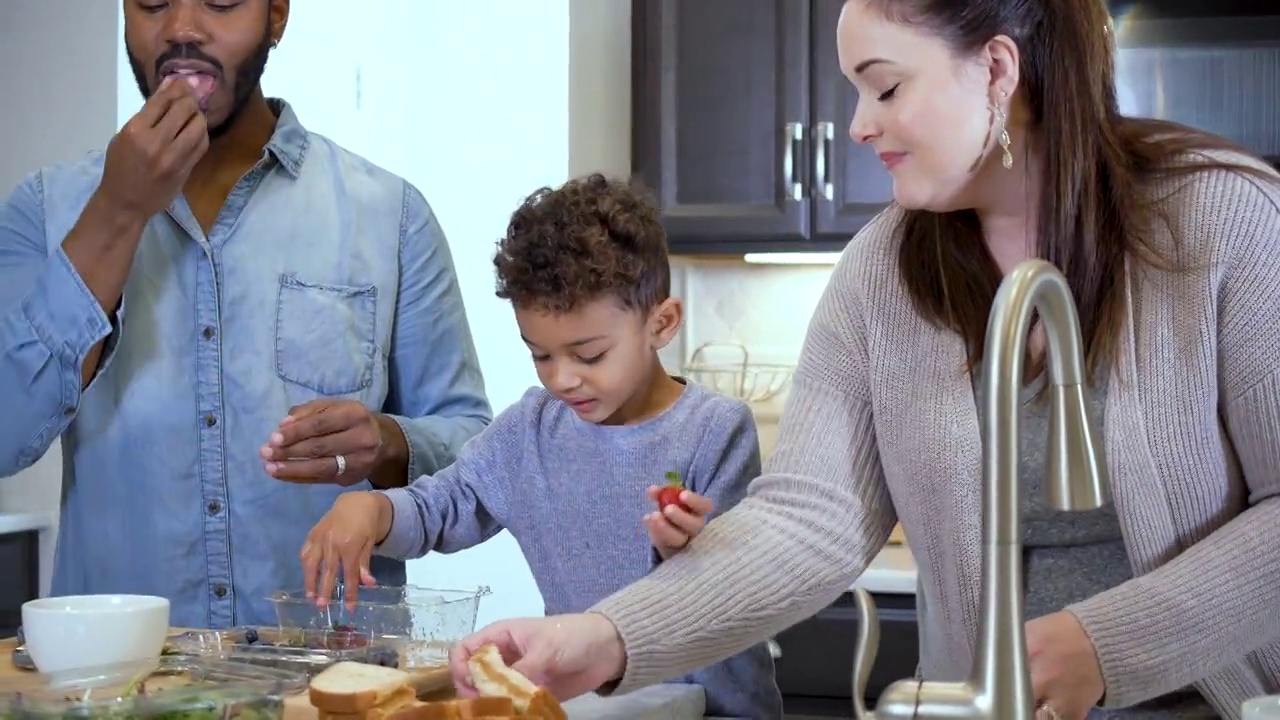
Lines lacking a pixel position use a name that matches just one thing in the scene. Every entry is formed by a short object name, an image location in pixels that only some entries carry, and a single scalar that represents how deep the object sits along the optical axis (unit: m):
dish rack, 3.39
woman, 1.20
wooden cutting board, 1.18
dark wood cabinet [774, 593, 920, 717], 2.79
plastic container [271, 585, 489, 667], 1.41
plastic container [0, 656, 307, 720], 0.94
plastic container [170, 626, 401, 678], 1.25
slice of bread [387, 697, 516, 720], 0.99
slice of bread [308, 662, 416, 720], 1.07
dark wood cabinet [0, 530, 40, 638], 3.03
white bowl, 1.20
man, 1.66
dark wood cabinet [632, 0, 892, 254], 3.10
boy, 1.67
